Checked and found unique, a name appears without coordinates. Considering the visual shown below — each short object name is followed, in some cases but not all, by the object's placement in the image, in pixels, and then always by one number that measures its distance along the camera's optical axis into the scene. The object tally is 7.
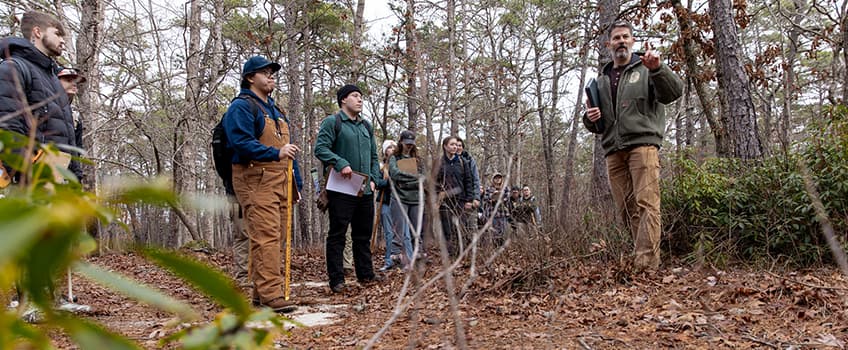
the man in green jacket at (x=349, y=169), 4.84
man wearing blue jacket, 3.93
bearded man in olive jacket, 3.97
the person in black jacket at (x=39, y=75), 3.18
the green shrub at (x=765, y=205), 4.25
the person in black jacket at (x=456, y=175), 6.81
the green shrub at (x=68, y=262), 0.32
